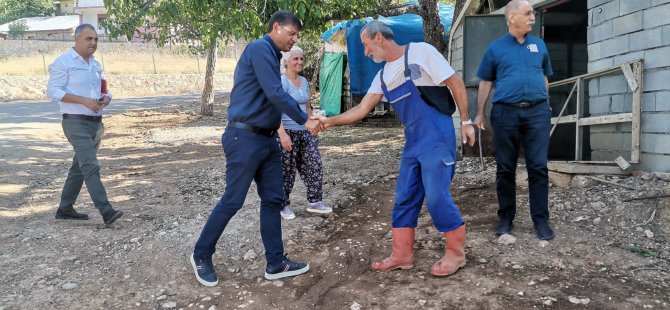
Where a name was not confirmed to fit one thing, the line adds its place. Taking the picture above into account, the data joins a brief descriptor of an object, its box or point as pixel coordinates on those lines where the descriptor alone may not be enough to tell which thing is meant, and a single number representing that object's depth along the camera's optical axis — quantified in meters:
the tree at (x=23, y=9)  54.22
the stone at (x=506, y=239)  3.95
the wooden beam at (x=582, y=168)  5.02
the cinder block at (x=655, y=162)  4.64
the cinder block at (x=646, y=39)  4.66
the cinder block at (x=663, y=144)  4.60
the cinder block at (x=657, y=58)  4.57
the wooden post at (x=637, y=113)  4.80
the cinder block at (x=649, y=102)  4.71
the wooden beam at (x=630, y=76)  4.81
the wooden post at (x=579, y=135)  5.83
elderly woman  4.67
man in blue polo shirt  3.92
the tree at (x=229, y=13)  7.43
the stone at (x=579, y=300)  2.99
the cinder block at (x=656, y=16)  4.59
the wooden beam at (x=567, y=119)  5.99
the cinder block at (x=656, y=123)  4.61
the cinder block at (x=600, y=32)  5.34
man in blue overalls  3.32
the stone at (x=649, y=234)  3.93
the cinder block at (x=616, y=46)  5.08
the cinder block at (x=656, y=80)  4.57
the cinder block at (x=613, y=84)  5.12
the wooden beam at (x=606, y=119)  5.04
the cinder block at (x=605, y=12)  5.25
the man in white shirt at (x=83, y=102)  4.66
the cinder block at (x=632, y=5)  4.83
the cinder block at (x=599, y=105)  5.42
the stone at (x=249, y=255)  4.06
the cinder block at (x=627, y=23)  4.91
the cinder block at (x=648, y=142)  4.75
